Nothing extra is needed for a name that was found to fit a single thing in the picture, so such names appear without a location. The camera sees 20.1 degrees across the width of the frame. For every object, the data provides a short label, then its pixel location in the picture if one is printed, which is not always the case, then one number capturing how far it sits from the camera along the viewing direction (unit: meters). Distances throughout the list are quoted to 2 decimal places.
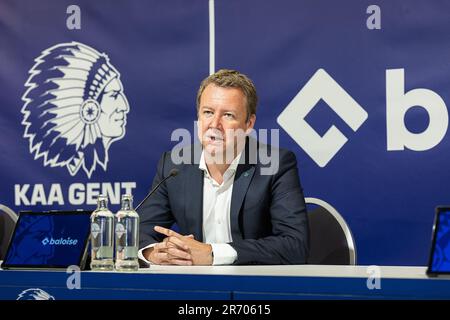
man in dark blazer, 3.36
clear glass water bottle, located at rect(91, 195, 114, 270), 2.84
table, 2.55
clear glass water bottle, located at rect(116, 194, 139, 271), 2.82
